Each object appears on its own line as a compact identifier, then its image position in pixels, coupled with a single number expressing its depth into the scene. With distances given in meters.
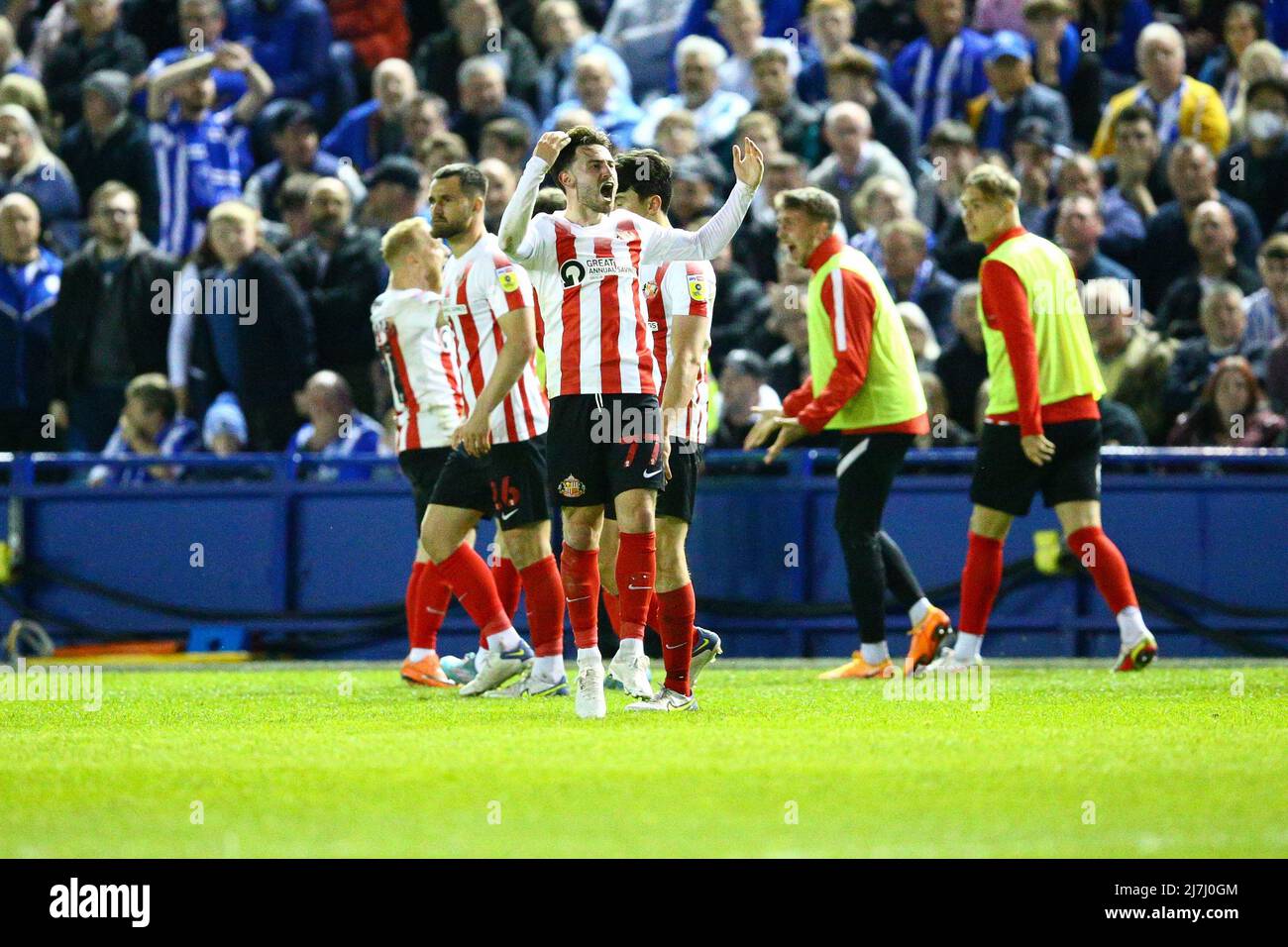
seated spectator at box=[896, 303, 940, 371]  13.31
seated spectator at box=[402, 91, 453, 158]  16.17
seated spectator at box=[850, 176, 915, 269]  14.04
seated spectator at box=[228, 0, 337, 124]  17.75
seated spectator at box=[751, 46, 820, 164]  15.36
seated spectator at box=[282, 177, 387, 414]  14.80
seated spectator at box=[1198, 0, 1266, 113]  14.99
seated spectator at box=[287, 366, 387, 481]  14.02
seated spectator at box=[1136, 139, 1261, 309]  13.62
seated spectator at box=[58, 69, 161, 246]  16.66
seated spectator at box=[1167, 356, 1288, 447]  12.48
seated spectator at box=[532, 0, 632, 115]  17.03
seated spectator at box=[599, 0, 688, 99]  17.33
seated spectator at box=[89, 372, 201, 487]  14.40
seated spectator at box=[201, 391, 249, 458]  14.48
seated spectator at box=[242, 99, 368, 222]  16.39
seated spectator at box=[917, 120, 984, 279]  14.26
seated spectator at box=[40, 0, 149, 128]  18.44
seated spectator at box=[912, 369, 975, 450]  13.02
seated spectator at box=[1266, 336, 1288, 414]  12.68
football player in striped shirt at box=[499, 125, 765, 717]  8.02
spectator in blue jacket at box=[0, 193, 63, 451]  15.43
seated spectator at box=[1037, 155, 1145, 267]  13.92
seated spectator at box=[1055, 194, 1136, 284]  13.43
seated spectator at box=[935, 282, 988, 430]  13.10
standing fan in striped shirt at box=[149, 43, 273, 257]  16.47
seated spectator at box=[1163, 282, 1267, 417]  12.80
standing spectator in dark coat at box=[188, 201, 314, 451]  14.60
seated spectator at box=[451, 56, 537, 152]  16.38
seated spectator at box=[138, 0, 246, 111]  17.34
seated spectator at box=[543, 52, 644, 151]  16.02
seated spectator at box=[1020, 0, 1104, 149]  15.48
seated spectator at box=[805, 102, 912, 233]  14.58
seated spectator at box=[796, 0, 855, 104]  15.92
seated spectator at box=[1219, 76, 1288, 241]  14.07
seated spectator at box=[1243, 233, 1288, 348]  12.90
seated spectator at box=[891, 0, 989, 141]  15.70
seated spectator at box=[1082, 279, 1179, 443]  13.01
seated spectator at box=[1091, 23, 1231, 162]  14.59
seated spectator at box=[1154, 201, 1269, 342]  13.30
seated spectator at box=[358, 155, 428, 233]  15.21
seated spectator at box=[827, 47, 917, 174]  15.22
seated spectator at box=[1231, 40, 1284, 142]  14.34
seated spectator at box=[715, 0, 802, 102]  16.06
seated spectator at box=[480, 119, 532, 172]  15.52
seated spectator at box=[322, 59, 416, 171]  16.75
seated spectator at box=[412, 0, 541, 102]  17.17
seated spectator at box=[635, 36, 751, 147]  15.80
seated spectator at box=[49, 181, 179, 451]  15.14
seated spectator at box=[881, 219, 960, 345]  13.68
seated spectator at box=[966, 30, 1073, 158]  15.02
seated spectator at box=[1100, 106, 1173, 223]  14.25
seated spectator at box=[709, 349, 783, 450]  13.38
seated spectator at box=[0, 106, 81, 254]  16.61
